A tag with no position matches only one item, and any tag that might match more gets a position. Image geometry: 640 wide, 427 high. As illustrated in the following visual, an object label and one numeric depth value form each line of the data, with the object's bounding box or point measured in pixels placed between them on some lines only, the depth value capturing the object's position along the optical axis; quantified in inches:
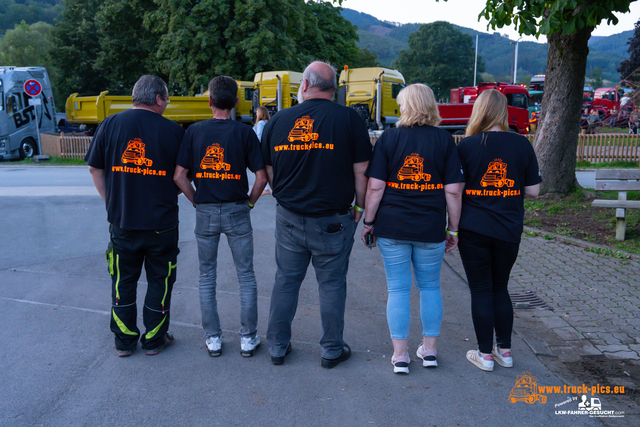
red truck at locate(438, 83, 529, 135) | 898.1
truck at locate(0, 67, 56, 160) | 792.3
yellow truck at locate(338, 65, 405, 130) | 845.2
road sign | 735.7
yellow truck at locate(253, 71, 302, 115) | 911.0
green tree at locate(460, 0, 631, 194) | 346.6
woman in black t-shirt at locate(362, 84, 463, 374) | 133.3
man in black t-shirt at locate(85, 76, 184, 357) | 143.0
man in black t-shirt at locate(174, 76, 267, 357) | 144.8
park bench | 283.5
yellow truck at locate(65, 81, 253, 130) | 845.8
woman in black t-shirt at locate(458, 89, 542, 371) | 136.3
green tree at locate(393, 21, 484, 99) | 3326.8
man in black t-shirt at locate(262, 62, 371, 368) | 134.6
